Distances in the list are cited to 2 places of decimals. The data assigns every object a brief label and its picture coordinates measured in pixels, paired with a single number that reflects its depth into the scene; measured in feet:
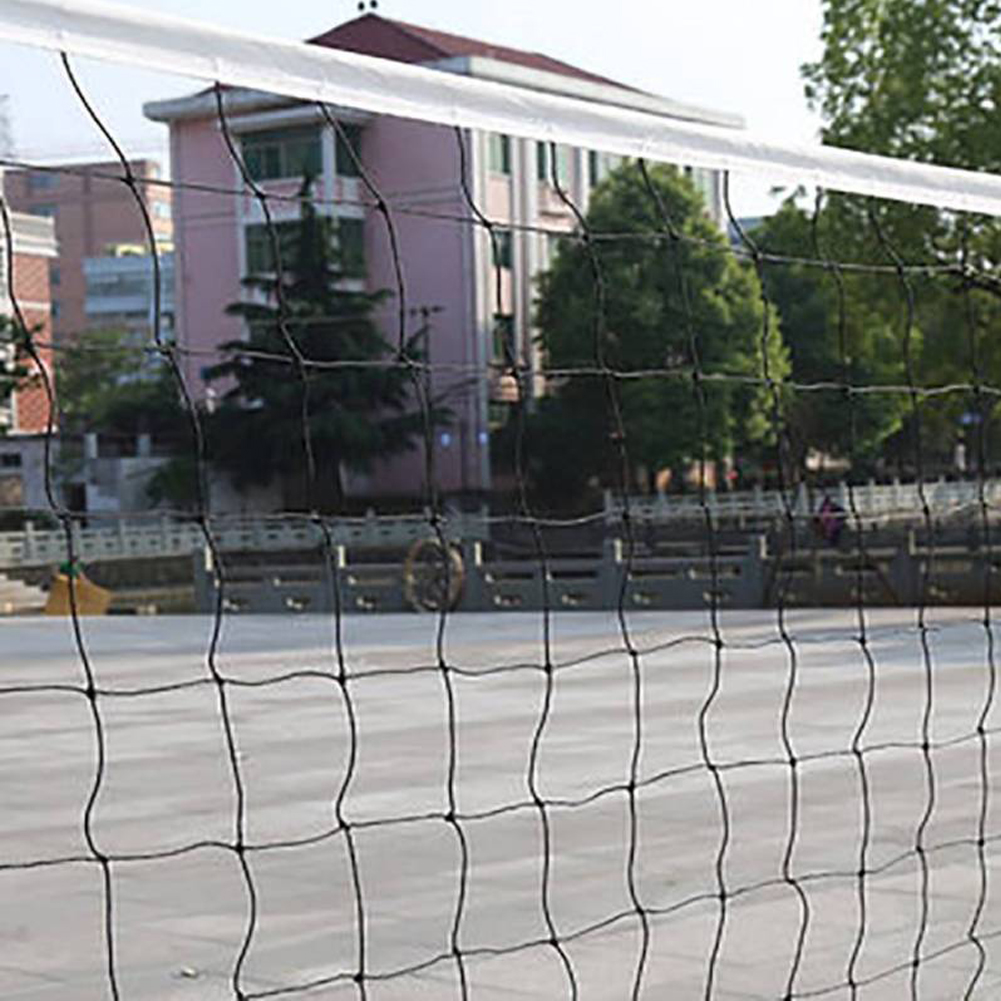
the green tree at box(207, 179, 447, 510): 139.03
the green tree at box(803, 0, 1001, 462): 77.05
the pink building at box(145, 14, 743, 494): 147.54
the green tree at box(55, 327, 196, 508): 149.48
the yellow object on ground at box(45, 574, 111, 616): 82.53
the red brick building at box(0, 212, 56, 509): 137.59
